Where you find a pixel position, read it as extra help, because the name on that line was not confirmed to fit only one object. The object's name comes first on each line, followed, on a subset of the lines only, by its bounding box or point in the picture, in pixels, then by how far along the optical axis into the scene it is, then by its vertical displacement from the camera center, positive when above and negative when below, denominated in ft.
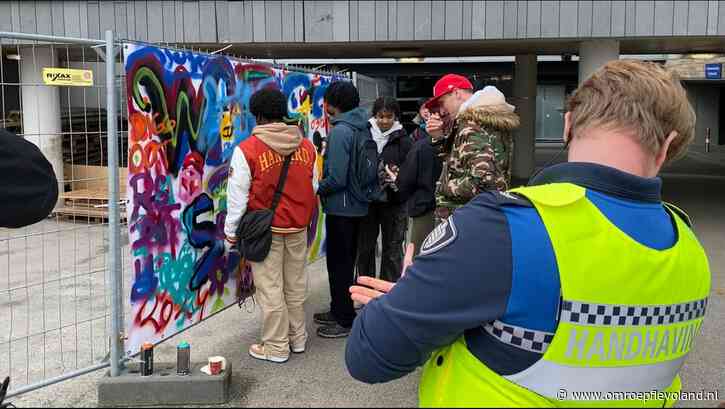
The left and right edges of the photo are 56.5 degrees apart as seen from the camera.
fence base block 12.42 -4.97
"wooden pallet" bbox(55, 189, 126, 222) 21.79 -2.83
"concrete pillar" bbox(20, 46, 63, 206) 34.53 +1.11
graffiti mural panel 12.46 -1.16
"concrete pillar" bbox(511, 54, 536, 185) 49.78 +0.13
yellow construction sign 12.16 +0.78
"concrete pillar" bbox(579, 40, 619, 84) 33.42 +3.29
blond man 3.82 -0.97
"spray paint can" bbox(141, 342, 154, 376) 12.71 -4.50
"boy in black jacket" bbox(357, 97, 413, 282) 17.71 -2.40
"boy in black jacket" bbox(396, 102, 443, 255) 16.33 -1.55
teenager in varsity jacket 13.88 -1.84
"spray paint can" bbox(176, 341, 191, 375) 12.78 -4.57
